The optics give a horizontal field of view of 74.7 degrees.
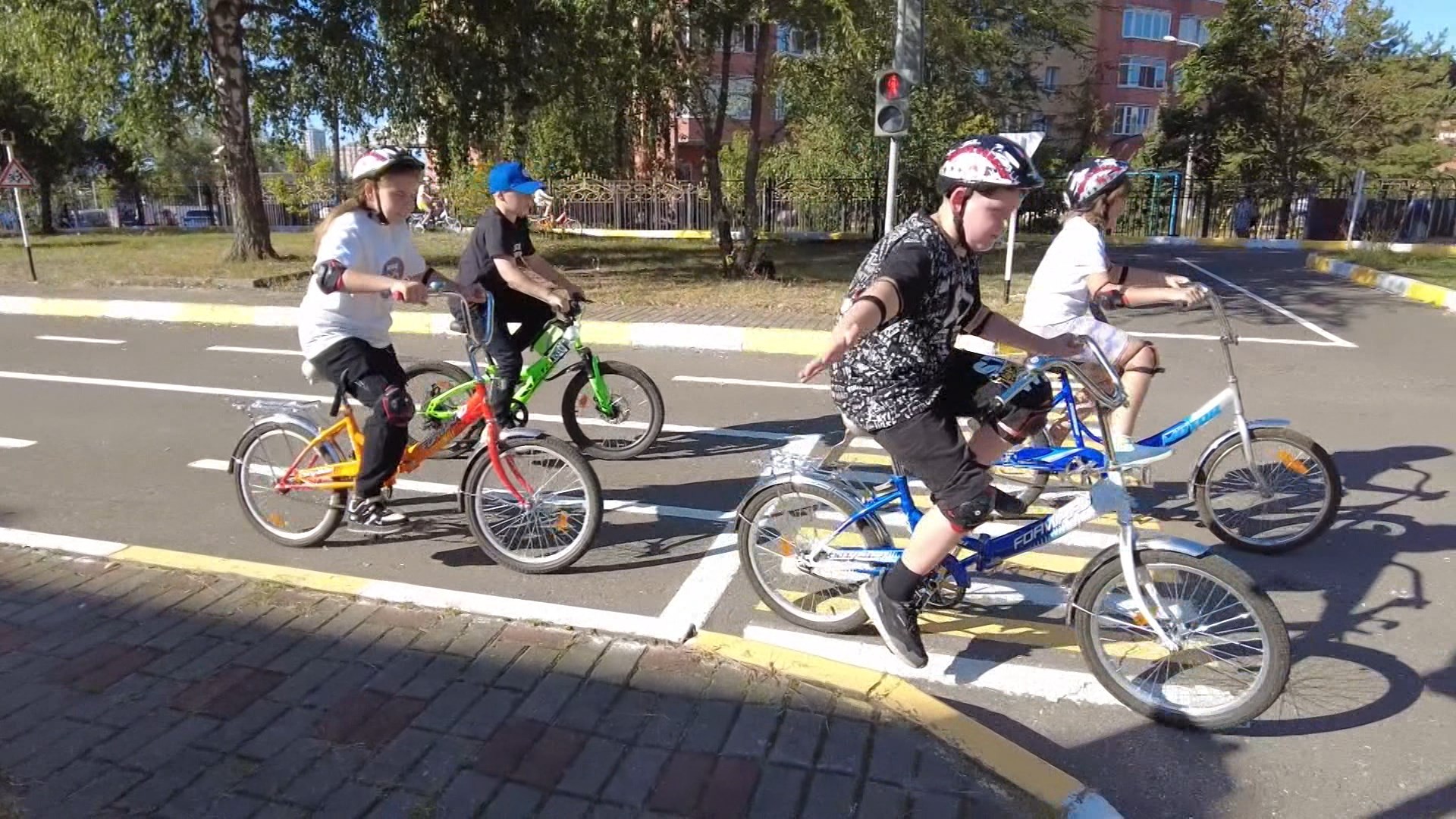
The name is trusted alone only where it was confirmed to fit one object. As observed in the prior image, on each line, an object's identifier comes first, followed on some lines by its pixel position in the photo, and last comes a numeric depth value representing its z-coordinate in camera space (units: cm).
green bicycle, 590
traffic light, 1034
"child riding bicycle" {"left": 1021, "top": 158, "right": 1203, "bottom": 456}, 462
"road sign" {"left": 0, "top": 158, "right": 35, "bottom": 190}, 1477
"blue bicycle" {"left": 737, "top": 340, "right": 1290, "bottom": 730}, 307
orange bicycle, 432
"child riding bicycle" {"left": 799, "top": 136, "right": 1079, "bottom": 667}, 302
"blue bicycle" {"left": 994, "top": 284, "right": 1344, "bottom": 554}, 448
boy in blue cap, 557
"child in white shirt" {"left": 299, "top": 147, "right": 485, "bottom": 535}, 416
